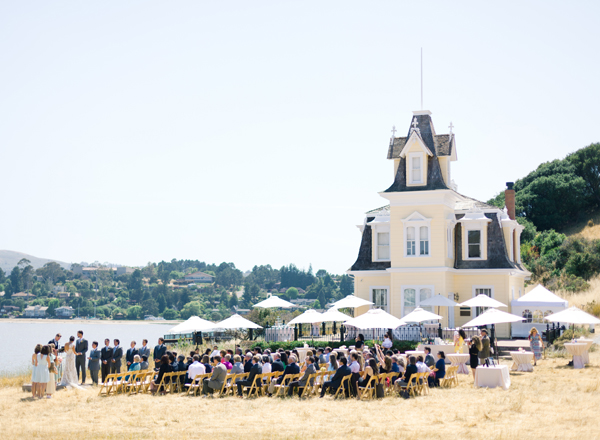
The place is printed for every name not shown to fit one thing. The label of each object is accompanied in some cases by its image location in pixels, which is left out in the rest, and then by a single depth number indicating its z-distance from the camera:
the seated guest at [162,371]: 21.09
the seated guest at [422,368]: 20.83
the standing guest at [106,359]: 24.38
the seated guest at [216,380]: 20.53
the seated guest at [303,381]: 20.11
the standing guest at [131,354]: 24.89
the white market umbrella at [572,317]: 26.02
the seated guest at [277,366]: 21.16
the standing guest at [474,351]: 23.47
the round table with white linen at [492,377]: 21.08
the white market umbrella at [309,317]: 31.23
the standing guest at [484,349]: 23.39
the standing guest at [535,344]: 27.27
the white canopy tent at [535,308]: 31.03
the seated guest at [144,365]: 23.27
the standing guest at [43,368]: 20.78
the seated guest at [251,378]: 20.62
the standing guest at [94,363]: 24.16
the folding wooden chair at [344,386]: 19.87
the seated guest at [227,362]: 22.08
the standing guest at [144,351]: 24.54
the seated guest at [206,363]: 21.81
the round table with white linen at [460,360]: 24.72
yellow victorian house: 35.34
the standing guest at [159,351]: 25.20
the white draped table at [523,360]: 24.77
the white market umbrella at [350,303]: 34.34
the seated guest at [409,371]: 20.01
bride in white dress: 22.94
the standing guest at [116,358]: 24.44
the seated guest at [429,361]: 22.39
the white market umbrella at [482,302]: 30.20
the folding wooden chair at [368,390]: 19.53
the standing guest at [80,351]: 24.05
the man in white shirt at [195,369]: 21.31
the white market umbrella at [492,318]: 25.84
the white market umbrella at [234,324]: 30.33
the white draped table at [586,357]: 26.10
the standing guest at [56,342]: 23.80
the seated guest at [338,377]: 19.92
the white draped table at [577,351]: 25.45
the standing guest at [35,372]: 20.77
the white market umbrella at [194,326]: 29.53
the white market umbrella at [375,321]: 26.86
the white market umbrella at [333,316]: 31.54
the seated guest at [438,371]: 21.77
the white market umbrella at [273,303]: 35.69
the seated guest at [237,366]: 21.36
